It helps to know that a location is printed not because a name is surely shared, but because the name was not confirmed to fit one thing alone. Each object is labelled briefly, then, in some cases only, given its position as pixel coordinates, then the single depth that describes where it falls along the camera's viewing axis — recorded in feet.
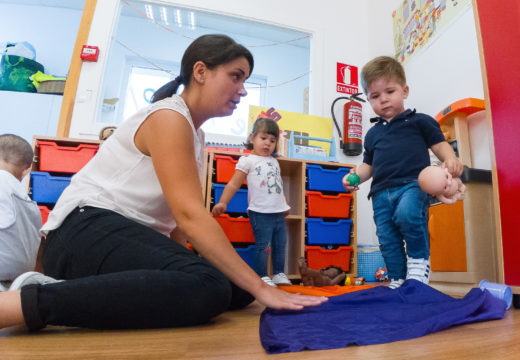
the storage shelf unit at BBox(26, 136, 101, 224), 6.20
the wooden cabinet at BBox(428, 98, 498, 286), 4.87
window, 9.74
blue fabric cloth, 1.94
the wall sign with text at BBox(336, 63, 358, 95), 9.71
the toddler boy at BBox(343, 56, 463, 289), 3.95
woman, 2.08
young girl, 6.34
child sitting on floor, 3.61
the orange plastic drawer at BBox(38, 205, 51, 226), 6.07
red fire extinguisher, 8.95
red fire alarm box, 8.07
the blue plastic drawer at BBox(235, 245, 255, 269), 6.83
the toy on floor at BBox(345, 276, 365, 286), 6.22
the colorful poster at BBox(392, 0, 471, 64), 7.09
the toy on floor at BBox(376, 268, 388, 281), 7.13
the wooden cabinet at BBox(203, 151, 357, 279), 7.02
